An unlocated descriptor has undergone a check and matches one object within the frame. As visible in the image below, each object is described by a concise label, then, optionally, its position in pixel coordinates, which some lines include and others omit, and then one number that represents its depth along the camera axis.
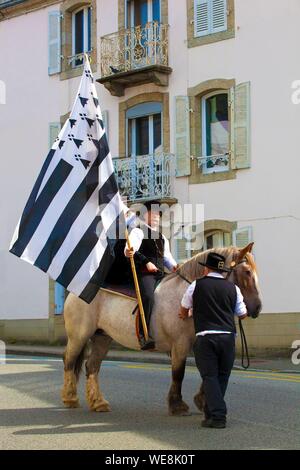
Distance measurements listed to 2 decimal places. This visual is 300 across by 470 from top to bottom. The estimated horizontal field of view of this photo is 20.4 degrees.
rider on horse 9.19
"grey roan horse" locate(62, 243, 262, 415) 8.90
